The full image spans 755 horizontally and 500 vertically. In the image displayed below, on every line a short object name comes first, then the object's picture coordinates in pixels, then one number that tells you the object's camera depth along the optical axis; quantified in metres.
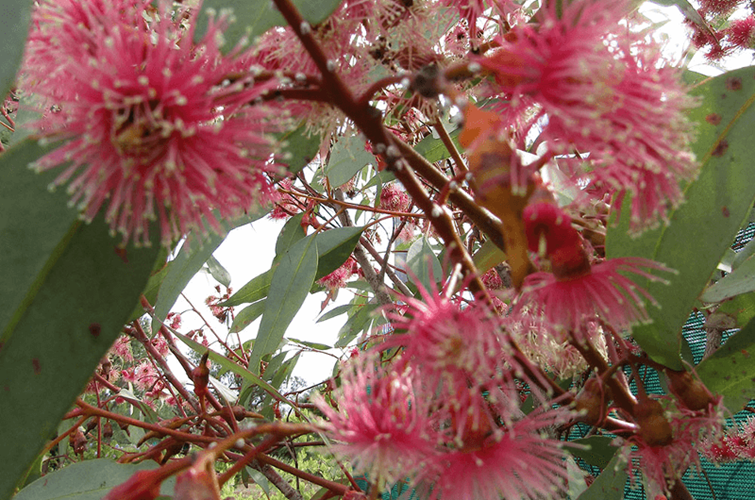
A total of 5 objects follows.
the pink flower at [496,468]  0.13
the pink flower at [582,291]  0.13
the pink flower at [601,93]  0.11
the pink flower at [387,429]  0.13
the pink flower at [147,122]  0.11
